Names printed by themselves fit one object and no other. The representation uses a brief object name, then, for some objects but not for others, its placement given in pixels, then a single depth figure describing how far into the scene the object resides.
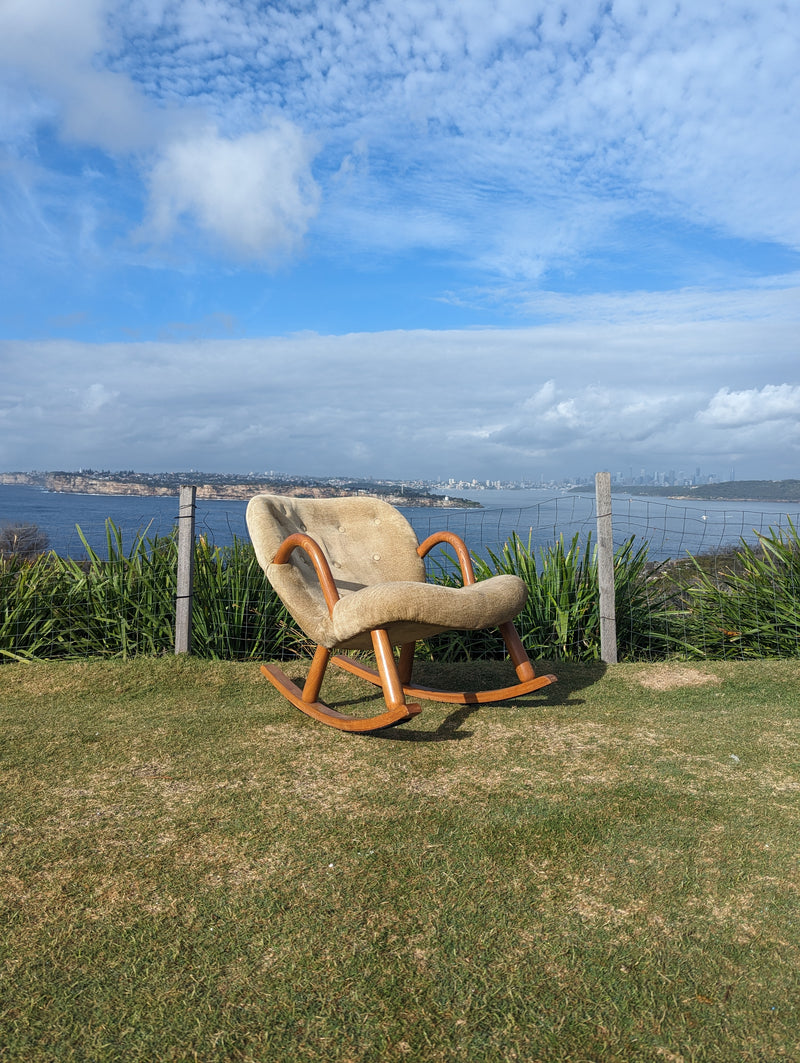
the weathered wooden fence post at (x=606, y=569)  5.00
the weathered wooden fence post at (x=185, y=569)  4.96
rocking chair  3.22
